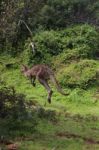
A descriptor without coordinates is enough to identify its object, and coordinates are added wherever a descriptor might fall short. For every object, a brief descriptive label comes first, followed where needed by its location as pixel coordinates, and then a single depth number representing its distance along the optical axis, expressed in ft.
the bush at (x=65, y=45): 77.41
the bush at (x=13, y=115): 47.29
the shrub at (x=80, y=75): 71.20
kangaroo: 34.14
